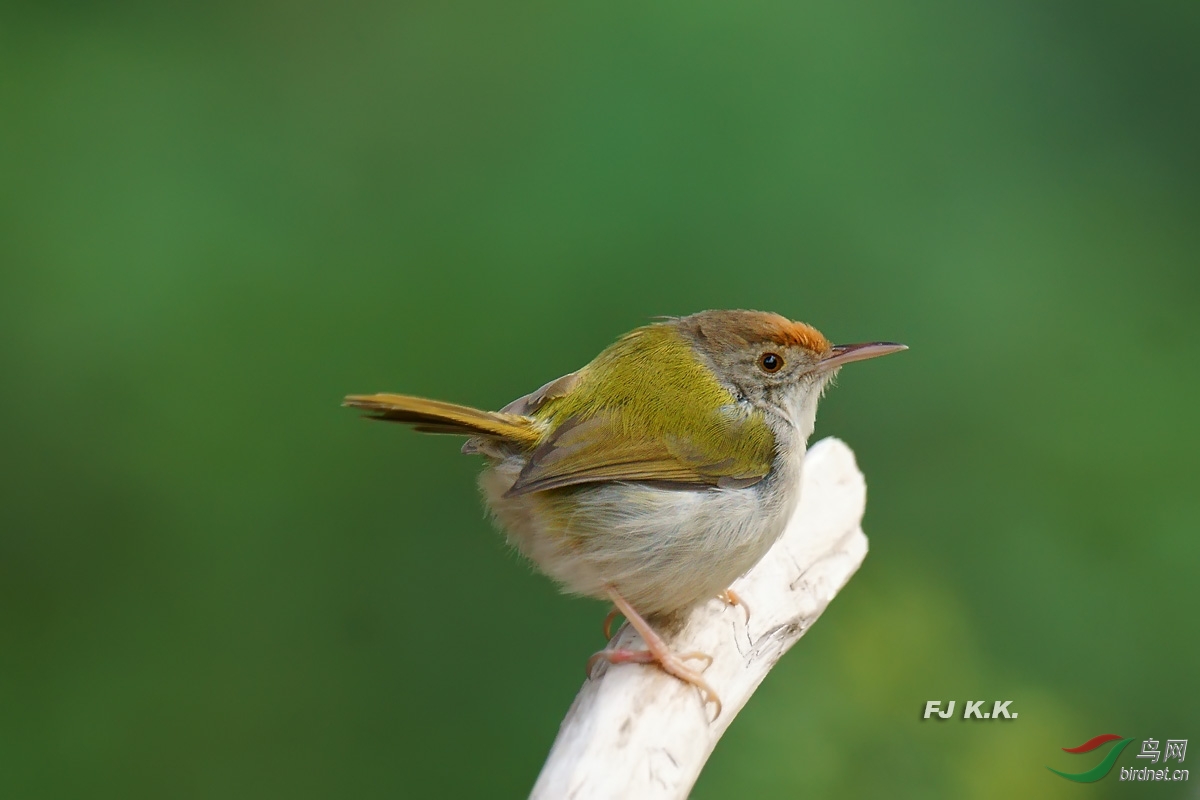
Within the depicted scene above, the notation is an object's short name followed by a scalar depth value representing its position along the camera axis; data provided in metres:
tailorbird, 5.11
